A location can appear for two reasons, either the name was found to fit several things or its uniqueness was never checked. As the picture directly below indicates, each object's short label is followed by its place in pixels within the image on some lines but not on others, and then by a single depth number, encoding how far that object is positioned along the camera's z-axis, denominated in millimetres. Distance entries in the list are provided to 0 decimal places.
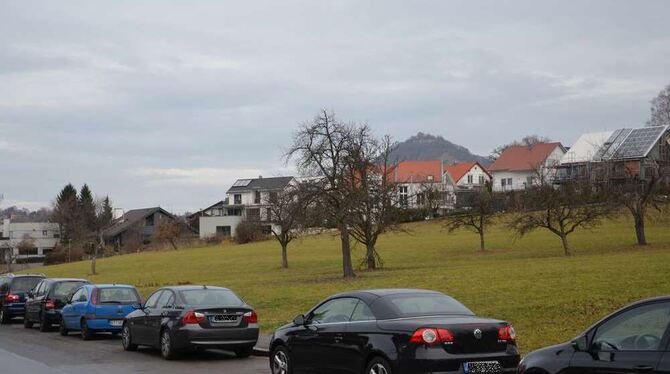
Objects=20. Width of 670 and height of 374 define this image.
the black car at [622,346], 6879
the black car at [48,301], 24281
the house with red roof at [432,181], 82288
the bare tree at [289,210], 37438
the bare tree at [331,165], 36969
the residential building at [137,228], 126750
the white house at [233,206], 124812
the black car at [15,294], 28922
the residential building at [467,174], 134750
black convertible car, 9375
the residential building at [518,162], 115875
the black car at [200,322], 15172
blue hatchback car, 20703
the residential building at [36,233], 140125
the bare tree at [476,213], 58500
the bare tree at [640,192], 48469
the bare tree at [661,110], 97750
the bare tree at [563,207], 47750
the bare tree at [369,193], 38219
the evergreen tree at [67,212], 113725
